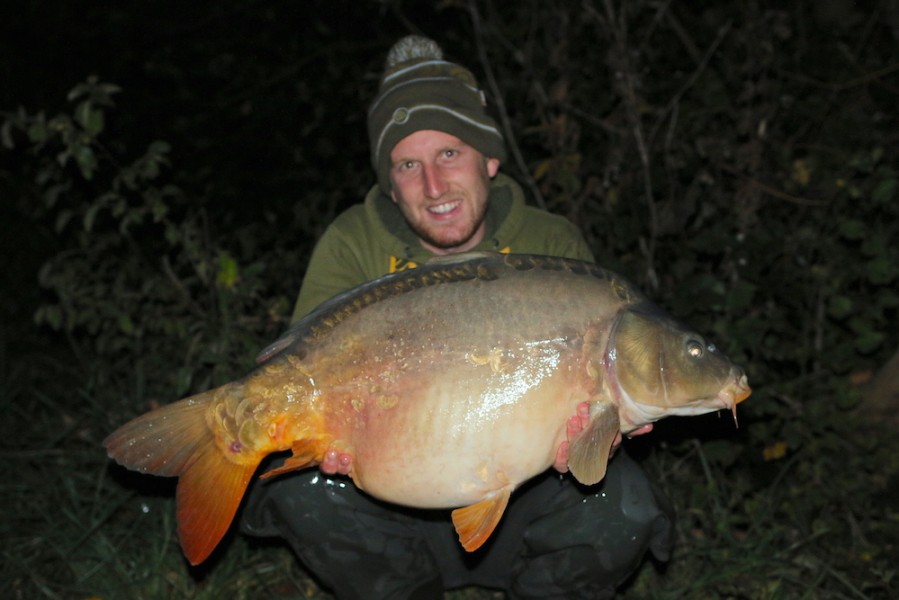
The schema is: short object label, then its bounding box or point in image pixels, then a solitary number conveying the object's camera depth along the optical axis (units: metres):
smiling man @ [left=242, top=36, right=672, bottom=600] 2.23
